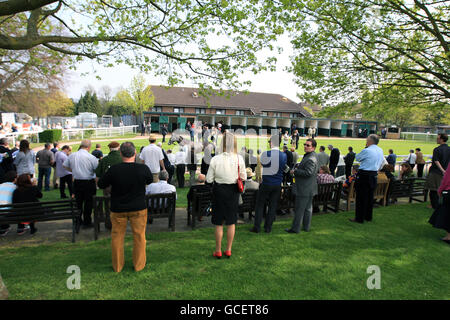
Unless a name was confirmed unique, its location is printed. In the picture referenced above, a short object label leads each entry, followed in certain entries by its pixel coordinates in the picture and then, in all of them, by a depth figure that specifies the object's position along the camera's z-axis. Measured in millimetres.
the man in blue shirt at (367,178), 5633
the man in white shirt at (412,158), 12706
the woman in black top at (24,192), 4969
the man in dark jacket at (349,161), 10961
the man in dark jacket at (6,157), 7727
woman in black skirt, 3857
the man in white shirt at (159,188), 5490
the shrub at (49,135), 20052
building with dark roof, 37250
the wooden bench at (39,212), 4283
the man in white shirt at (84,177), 5176
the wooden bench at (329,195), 6372
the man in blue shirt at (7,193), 4914
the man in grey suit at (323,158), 9400
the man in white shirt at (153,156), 7410
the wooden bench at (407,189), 7578
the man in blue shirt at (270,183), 4777
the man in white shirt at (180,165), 9289
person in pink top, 4887
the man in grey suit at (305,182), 4895
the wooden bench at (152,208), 4727
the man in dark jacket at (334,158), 11117
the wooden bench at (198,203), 5297
